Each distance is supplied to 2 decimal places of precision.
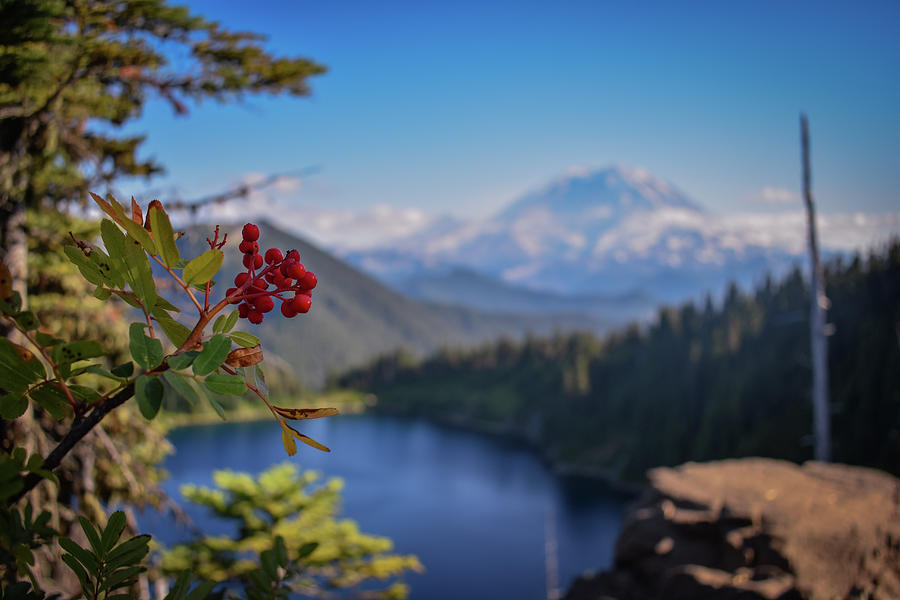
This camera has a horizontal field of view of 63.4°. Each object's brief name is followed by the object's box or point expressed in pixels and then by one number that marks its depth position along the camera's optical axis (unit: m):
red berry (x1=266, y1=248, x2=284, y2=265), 0.42
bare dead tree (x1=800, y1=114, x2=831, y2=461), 11.25
